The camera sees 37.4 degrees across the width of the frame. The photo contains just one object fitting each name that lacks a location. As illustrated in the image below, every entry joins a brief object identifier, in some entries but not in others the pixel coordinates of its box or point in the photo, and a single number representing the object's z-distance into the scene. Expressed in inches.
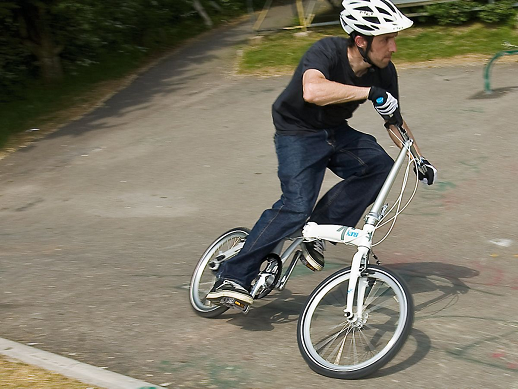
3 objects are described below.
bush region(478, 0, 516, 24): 569.3
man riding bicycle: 168.9
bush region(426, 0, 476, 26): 589.3
